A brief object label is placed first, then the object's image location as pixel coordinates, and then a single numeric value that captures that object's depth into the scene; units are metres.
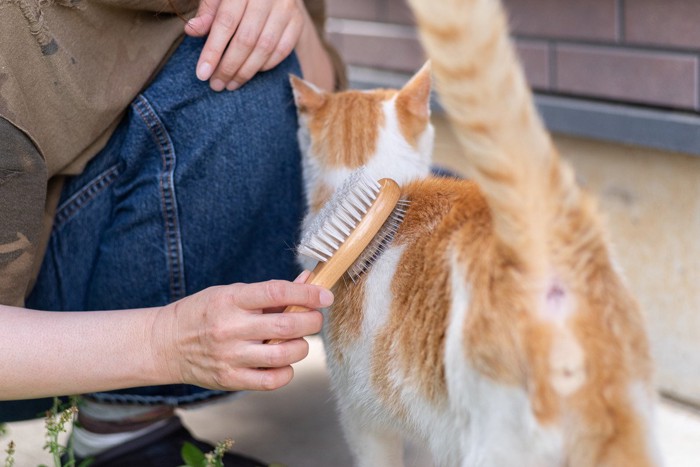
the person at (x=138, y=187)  1.00
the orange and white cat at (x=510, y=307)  0.87
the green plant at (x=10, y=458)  1.05
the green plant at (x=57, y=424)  1.04
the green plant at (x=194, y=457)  1.10
